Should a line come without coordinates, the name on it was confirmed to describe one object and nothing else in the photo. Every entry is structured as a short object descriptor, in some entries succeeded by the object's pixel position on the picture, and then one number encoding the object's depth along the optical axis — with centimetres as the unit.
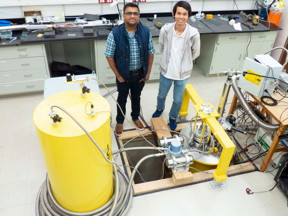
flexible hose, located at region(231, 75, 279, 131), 241
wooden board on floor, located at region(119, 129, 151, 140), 290
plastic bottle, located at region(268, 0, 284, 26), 407
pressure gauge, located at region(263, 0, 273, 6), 424
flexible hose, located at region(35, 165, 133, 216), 198
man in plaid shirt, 228
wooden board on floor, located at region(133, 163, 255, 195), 232
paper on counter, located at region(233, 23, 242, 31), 386
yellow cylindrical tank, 156
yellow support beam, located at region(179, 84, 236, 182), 218
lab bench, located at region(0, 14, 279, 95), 328
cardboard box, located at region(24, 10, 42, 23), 355
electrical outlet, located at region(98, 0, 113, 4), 373
